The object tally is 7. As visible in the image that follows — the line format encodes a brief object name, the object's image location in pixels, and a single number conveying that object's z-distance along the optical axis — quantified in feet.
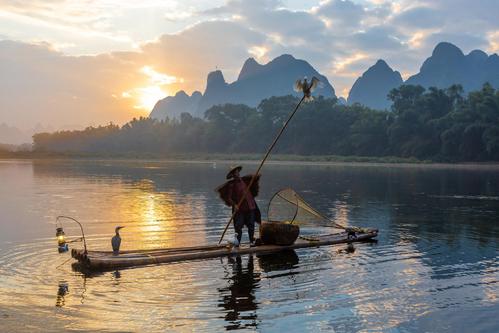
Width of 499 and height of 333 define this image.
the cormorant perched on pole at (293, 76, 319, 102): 42.83
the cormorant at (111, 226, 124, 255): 35.73
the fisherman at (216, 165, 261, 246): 42.98
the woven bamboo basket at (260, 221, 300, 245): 41.63
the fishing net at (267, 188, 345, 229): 48.55
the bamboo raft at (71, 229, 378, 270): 33.88
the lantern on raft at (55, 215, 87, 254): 34.60
